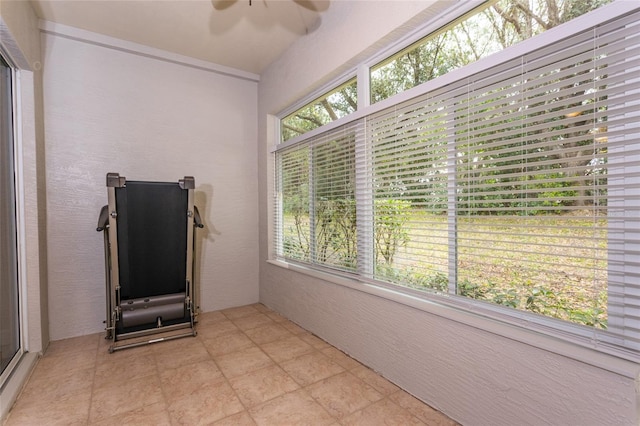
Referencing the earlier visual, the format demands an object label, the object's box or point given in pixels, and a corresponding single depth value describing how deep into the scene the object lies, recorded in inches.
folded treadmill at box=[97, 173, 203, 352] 103.9
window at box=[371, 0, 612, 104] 54.4
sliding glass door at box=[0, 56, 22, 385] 81.8
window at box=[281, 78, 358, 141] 102.1
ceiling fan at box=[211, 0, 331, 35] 97.2
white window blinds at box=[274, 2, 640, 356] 45.1
